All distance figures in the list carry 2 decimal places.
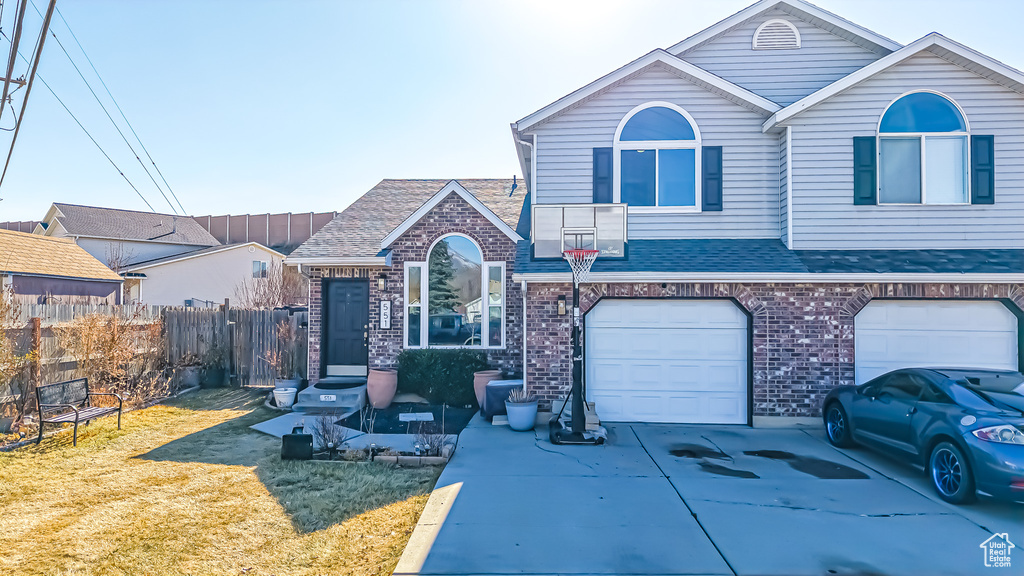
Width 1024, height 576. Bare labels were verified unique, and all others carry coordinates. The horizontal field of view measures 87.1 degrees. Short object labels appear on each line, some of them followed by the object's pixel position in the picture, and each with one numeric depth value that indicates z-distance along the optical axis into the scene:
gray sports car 5.38
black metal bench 7.92
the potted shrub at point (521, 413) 8.73
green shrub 10.70
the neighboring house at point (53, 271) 16.66
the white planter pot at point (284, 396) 10.68
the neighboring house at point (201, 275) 26.58
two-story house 9.05
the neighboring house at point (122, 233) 28.69
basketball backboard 9.66
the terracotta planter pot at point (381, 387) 10.71
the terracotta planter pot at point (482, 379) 10.33
